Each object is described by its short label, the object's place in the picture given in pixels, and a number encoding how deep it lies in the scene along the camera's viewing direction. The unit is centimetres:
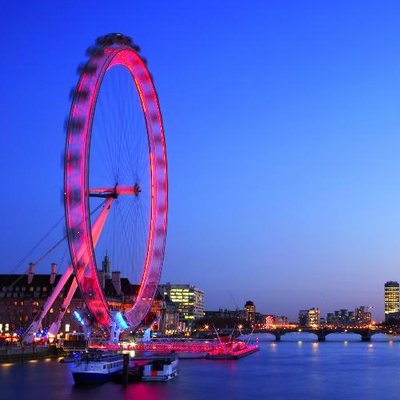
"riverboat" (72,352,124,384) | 4734
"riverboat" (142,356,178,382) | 4916
